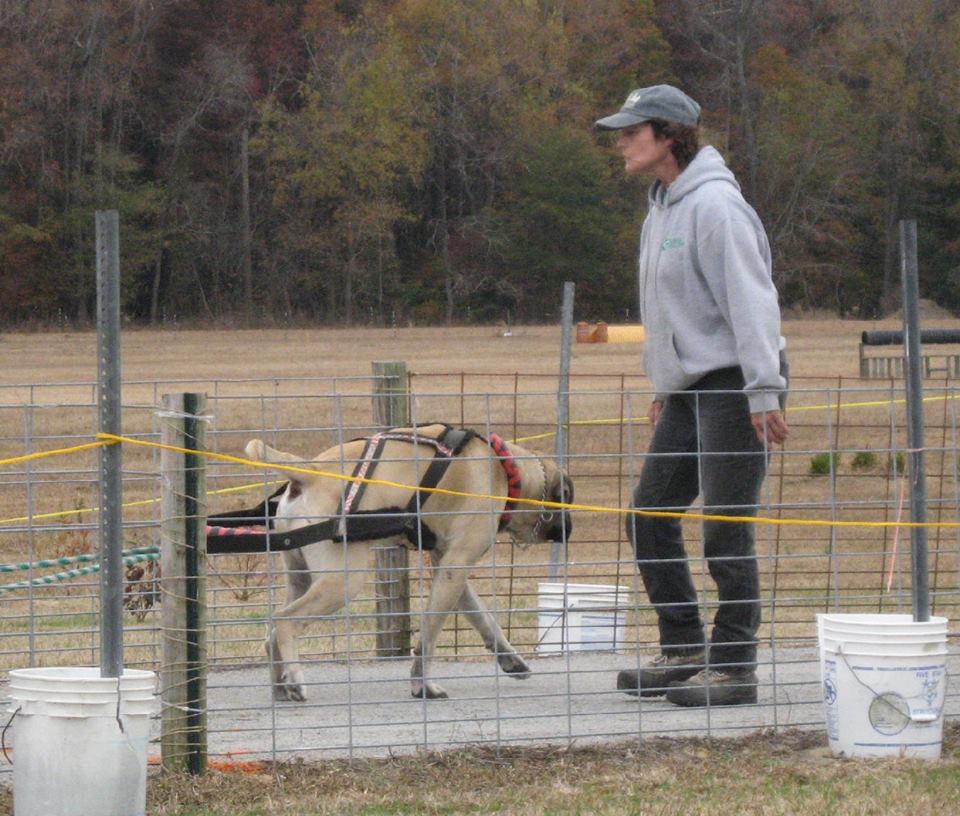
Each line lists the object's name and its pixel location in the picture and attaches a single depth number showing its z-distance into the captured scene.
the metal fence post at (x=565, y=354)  17.49
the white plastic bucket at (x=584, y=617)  14.50
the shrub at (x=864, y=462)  31.35
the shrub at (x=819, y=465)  29.70
